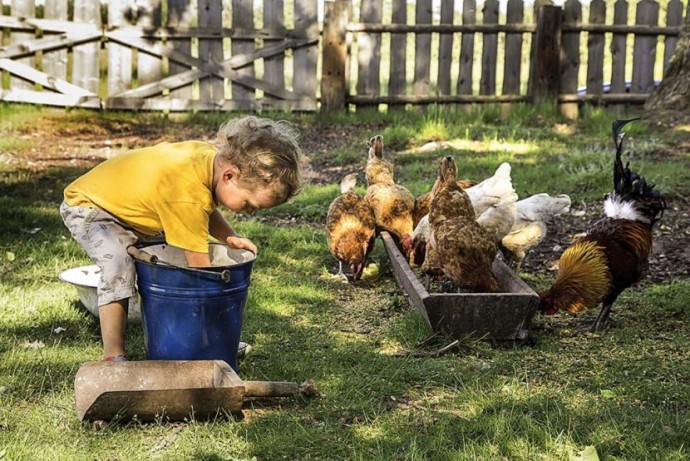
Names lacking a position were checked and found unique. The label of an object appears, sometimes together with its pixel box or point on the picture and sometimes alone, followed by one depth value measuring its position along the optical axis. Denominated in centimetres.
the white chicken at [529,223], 594
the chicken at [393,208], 630
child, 365
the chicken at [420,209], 652
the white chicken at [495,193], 595
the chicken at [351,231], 599
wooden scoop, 334
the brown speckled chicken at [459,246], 490
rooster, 485
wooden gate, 1138
